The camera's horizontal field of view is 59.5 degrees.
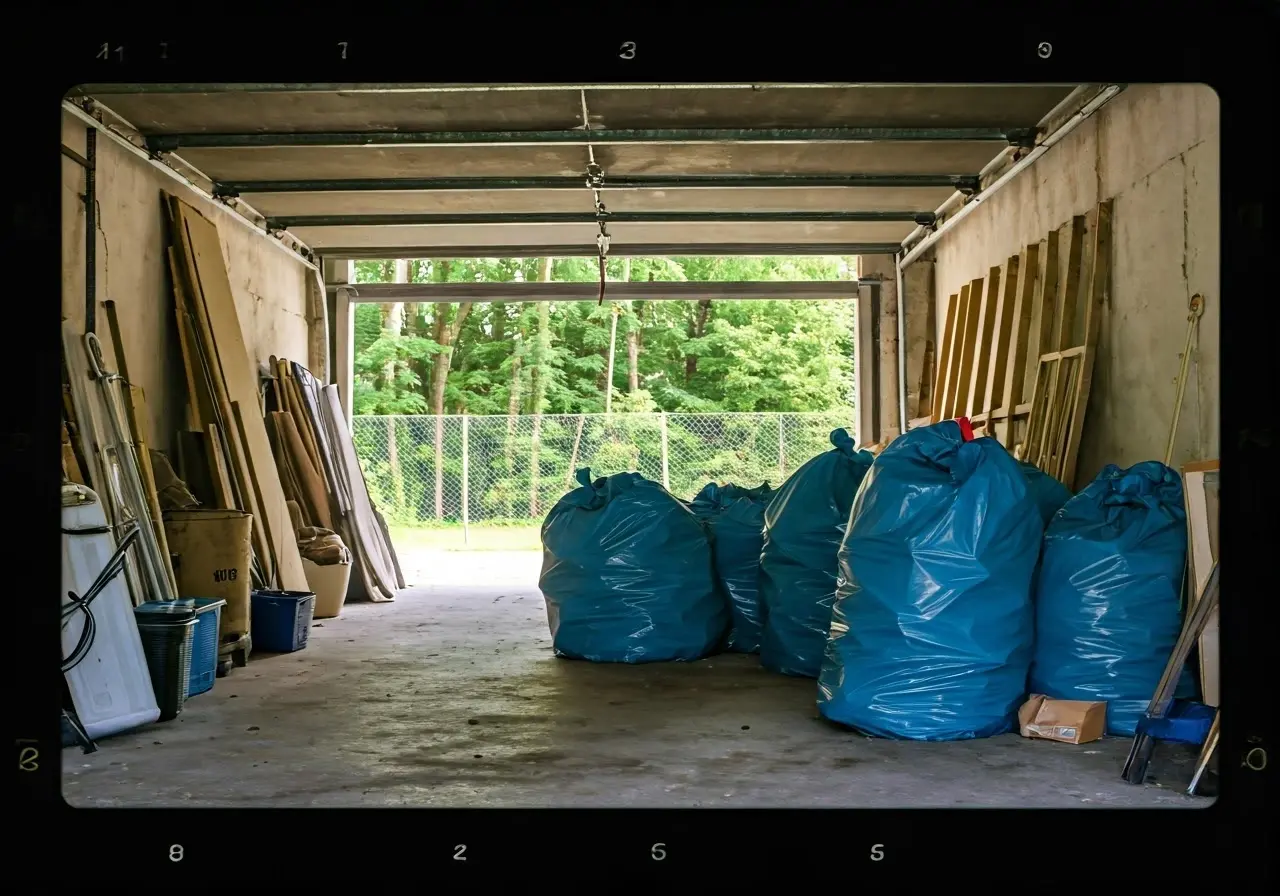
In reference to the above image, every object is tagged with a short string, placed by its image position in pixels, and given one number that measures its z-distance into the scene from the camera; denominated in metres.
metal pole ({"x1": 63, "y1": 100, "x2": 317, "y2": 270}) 4.87
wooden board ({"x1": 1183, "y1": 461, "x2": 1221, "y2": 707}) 3.21
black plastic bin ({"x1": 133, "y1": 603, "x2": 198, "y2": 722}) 3.73
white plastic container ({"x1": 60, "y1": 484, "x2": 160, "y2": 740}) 3.39
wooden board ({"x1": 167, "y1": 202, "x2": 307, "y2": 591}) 5.94
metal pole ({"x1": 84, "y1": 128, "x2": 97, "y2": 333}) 4.89
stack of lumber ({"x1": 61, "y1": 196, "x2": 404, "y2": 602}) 4.32
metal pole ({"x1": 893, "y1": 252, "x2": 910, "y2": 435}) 8.38
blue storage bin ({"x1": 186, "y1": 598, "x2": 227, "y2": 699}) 4.16
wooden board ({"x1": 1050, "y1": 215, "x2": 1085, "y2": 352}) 4.98
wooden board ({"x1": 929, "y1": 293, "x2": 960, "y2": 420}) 7.02
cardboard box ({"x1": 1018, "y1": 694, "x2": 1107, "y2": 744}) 3.26
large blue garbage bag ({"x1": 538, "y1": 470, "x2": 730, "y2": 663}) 4.71
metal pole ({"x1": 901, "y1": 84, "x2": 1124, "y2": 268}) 4.75
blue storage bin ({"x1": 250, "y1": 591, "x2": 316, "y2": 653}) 5.22
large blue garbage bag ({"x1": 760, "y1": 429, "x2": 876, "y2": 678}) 4.30
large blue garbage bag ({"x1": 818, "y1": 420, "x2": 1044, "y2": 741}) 3.20
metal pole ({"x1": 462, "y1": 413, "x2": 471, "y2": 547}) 11.88
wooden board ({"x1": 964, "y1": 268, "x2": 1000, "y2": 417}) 6.18
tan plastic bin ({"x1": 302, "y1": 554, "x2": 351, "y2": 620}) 6.55
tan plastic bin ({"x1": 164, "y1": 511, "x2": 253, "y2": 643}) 4.68
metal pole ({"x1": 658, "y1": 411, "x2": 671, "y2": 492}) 12.09
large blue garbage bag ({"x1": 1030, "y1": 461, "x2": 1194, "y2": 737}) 3.33
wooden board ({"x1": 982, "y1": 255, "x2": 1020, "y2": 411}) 5.84
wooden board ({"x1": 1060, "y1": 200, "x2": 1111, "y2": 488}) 4.72
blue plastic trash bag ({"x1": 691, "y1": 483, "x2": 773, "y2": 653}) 5.02
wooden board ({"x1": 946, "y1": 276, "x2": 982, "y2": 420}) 6.52
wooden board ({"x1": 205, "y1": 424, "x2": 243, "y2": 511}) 5.62
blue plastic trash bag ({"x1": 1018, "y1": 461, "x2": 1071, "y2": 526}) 3.91
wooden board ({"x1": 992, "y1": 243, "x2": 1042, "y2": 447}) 5.52
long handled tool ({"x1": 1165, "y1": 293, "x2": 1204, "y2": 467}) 3.90
